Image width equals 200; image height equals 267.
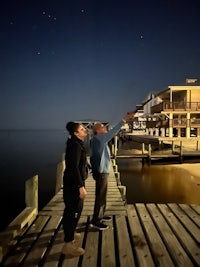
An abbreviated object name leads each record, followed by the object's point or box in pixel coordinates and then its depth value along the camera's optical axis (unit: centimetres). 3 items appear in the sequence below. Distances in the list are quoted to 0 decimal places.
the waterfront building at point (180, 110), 2890
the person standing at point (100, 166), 399
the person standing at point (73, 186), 323
